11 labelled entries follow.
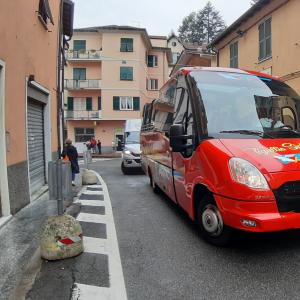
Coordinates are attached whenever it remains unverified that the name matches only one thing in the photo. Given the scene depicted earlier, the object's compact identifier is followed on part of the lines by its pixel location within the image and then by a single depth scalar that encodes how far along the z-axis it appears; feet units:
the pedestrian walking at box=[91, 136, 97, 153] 96.23
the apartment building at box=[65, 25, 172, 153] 108.78
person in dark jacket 31.16
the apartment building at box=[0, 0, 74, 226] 17.85
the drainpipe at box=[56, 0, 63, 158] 20.01
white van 40.35
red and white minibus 10.89
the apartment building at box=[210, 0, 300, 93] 35.46
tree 199.87
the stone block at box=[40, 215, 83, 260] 11.98
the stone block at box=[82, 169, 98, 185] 31.22
